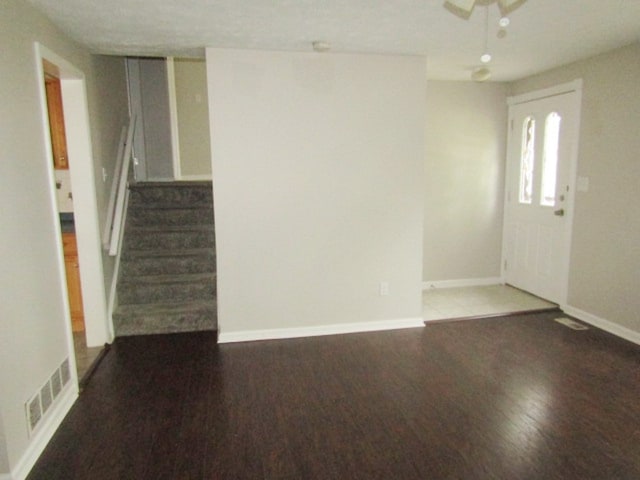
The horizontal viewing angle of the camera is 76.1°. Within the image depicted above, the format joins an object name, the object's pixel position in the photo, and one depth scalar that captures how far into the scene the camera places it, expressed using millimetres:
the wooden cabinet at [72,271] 3467
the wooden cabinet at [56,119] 3508
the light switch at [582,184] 3666
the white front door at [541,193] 3913
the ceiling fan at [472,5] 1781
